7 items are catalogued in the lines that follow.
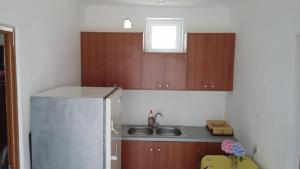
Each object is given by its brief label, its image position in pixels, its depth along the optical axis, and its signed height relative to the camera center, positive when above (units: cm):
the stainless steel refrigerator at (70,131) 193 -56
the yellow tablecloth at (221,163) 240 -105
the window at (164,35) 357 +35
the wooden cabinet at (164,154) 316 -119
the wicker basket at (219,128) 324 -89
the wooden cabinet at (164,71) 328 -15
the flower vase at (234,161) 238 -96
